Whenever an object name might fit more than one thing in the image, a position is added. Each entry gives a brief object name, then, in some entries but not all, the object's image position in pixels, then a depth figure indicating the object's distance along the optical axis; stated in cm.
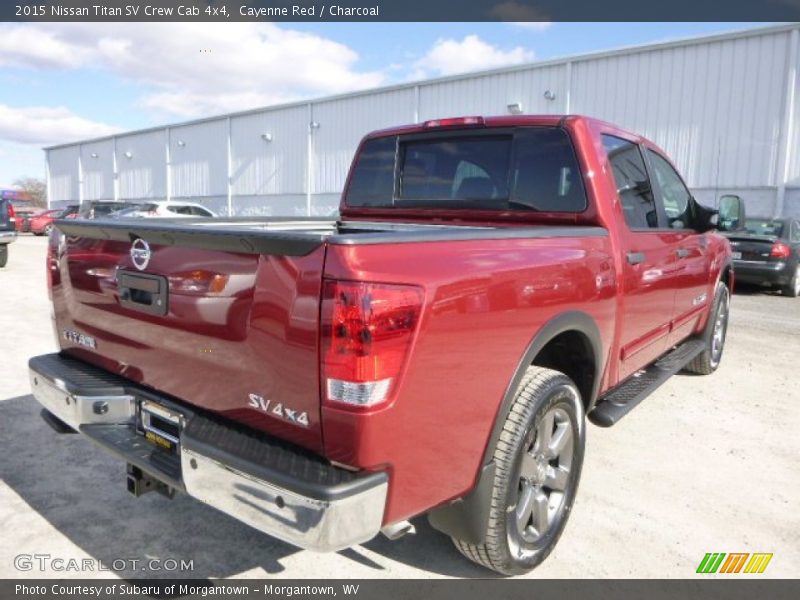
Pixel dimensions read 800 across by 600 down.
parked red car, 2923
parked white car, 1645
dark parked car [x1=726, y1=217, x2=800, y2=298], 1118
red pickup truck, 185
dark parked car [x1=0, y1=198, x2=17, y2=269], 1288
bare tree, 6275
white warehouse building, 1548
